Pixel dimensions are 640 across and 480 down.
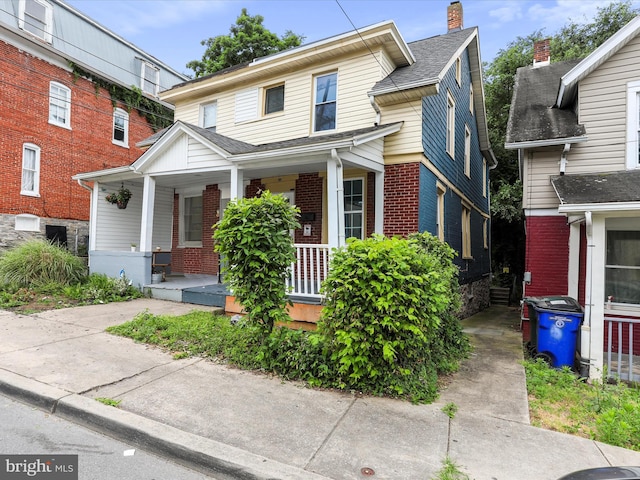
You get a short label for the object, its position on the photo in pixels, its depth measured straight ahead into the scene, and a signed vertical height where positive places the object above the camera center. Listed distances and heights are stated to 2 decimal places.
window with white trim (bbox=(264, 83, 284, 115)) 9.75 +4.01
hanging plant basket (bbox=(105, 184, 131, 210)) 10.80 +1.36
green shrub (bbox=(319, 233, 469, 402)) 3.86 -0.73
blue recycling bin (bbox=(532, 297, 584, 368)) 5.68 -1.25
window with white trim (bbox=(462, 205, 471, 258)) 11.81 +0.63
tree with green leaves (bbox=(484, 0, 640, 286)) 16.08 +7.58
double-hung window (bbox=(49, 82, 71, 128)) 14.22 +5.48
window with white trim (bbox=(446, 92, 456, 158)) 10.09 +3.53
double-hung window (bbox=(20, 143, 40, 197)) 13.35 +2.64
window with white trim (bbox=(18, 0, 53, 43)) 13.52 +8.59
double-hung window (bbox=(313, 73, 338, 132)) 8.84 +3.57
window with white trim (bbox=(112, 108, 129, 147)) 16.70 +5.41
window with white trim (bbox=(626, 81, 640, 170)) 6.75 +2.37
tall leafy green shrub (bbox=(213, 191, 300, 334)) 4.46 -0.09
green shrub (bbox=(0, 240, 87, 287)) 8.78 -0.65
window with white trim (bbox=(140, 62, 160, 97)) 18.50 +8.60
